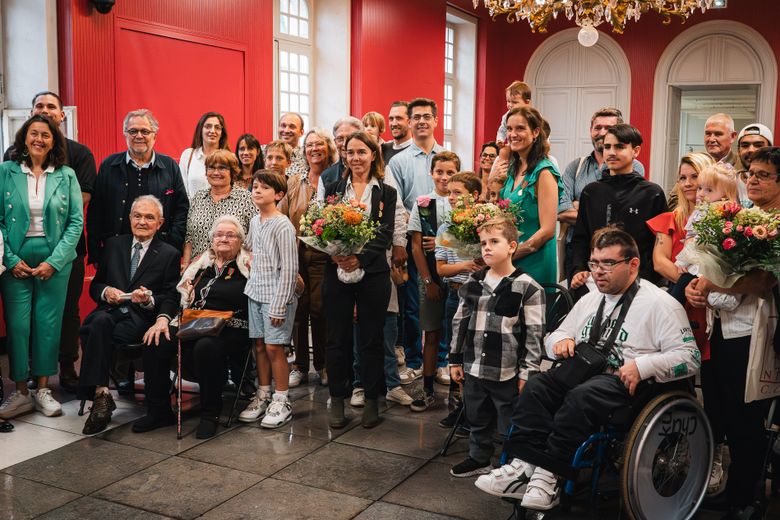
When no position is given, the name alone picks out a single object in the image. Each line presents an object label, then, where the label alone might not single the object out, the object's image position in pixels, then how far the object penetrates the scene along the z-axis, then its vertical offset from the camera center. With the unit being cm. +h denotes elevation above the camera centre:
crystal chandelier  699 +167
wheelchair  304 -99
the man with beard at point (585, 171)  554 +19
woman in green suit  484 -35
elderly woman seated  461 -82
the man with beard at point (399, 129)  610 +50
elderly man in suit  468 -60
